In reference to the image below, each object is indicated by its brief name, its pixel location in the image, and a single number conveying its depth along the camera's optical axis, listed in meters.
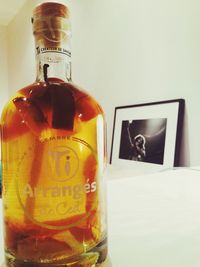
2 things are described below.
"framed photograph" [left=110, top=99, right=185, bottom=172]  1.14
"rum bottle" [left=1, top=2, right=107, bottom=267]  0.24
